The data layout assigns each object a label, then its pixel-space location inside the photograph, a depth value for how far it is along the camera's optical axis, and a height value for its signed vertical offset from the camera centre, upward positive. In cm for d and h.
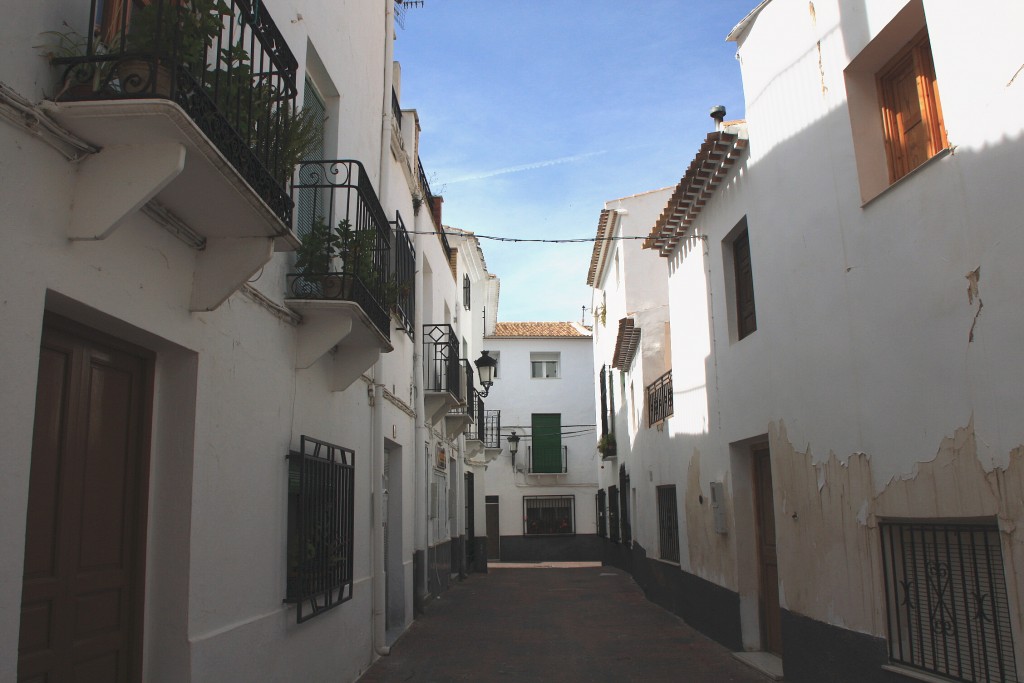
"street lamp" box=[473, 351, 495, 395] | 1684 +267
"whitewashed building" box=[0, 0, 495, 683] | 338 +88
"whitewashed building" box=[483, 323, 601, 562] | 3039 +188
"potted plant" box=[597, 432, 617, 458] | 2362 +148
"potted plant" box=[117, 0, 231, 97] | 347 +202
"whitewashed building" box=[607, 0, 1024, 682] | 490 +110
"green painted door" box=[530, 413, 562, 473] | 3167 +213
